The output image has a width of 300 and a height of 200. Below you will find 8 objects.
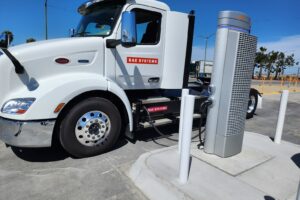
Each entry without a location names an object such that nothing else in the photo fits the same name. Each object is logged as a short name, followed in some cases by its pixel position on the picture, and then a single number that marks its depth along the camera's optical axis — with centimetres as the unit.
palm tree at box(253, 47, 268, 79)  5143
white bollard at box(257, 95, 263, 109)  704
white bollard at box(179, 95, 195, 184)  258
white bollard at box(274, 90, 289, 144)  418
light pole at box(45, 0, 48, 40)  1945
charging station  319
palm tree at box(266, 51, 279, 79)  5497
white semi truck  317
